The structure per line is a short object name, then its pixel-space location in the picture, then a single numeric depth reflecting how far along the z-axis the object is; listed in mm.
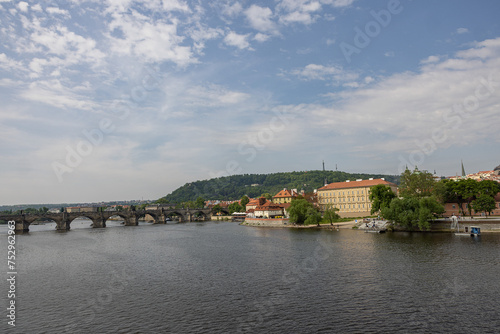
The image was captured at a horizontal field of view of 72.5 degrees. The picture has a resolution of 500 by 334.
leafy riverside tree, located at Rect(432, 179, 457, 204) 94375
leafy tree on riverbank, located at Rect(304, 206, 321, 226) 110944
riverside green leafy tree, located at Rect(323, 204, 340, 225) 108938
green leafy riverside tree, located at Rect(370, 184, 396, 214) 98500
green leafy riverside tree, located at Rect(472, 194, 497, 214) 86938
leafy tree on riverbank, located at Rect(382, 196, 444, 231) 78250
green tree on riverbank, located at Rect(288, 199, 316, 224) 116125
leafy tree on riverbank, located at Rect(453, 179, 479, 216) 90562
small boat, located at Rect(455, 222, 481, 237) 70125
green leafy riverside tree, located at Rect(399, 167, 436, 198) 101562
